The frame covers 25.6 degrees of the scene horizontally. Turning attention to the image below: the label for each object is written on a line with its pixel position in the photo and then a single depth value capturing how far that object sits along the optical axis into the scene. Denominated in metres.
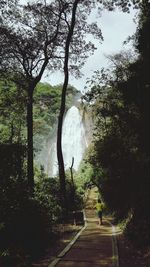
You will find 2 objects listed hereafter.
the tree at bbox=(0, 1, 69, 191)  20.36
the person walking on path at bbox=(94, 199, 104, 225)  21.08
